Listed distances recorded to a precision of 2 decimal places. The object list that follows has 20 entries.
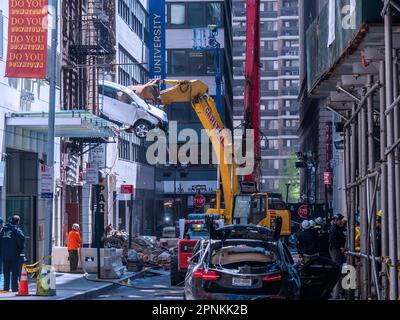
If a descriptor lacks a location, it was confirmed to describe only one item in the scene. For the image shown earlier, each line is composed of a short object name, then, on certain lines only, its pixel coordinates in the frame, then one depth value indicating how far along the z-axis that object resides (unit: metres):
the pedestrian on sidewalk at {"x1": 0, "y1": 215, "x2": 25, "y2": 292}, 24.98
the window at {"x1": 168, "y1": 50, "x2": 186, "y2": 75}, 86.69
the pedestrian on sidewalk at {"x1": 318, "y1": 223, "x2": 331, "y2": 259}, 24.86
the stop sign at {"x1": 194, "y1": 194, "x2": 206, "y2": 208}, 61.00
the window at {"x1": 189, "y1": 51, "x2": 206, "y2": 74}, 85.84
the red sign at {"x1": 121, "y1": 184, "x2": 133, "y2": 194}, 41.41
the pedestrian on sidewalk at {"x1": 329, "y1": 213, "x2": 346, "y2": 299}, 23.75
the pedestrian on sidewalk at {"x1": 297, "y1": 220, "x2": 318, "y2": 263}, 24.48
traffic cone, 23.94
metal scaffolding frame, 14.50
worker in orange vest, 34.22
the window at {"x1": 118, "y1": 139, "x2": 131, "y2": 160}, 62.67
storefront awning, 33.22
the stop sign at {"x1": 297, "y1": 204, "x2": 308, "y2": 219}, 55.38
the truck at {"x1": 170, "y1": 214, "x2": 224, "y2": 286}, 29.66
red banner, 30.53
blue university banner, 69.12
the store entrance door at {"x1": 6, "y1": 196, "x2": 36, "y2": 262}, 35.69
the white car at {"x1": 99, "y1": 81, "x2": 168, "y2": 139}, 52.16
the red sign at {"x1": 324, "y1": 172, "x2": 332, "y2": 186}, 58.62
